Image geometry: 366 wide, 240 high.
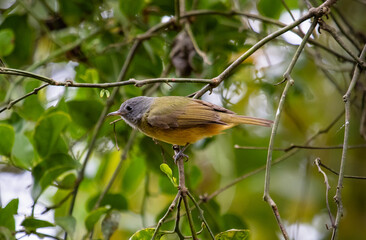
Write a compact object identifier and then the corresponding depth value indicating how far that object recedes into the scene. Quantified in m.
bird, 6.14
